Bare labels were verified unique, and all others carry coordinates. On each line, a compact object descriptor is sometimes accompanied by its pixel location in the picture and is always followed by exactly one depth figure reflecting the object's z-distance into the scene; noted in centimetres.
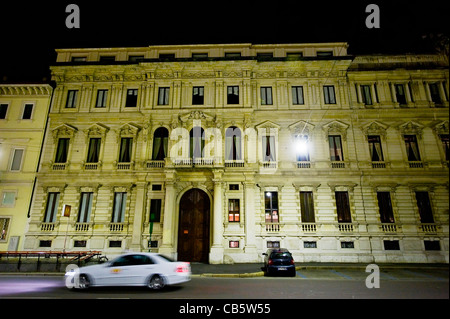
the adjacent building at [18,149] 1983
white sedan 947
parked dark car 1325
